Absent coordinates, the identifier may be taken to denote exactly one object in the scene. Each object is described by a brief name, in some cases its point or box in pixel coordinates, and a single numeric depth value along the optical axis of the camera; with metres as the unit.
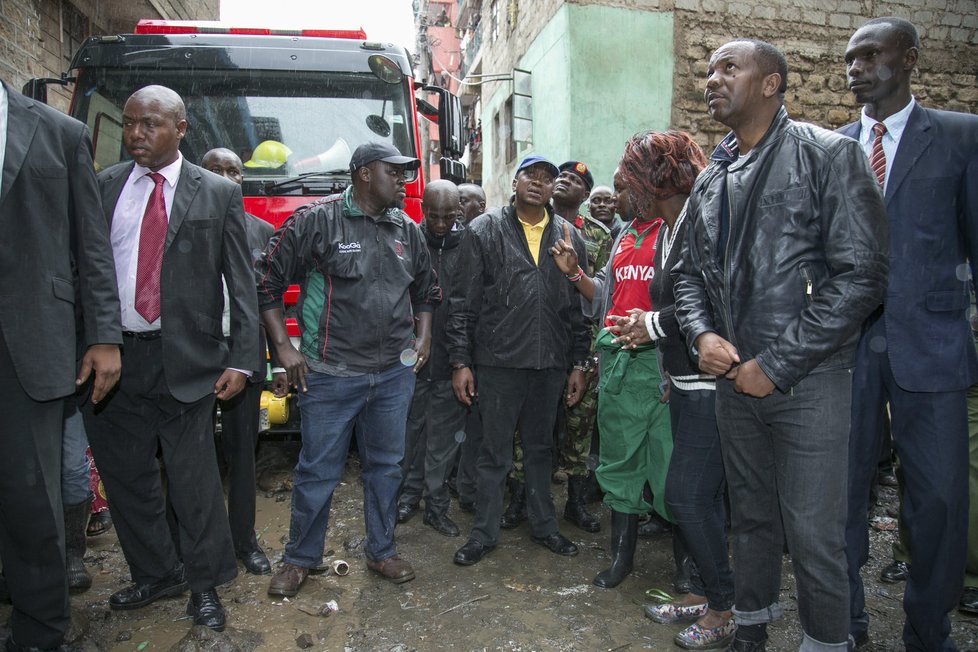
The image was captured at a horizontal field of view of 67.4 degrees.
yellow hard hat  5.01
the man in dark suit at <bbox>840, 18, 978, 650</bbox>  2.55
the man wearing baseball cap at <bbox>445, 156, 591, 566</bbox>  3.77
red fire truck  5.01
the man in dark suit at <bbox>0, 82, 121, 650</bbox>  2.45
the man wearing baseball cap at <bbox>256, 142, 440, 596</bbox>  3.34
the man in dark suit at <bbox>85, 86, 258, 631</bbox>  2.88
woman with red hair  2.90
